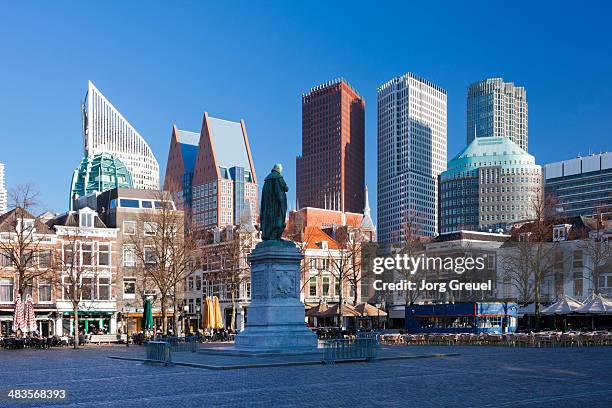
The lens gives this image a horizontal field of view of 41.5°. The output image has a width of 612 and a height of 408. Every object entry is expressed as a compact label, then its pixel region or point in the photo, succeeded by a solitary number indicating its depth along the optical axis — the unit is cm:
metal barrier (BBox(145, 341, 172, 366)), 2952
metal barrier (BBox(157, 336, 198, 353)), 3773
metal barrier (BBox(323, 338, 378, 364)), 2944
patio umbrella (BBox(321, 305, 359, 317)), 6068
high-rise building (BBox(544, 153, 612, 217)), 7378
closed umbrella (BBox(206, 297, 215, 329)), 5884
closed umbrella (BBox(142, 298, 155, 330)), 5544
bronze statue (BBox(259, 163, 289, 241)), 3356
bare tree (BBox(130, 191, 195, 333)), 5794
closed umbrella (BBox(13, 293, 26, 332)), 5094
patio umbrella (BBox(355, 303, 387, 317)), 6234
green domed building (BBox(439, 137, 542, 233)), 19078
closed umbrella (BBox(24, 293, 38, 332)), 5224
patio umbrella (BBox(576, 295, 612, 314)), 5184
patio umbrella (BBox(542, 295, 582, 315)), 5403
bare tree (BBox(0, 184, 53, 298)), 6525
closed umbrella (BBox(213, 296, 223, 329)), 5944
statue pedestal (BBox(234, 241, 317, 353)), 3166
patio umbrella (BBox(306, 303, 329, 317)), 6550
